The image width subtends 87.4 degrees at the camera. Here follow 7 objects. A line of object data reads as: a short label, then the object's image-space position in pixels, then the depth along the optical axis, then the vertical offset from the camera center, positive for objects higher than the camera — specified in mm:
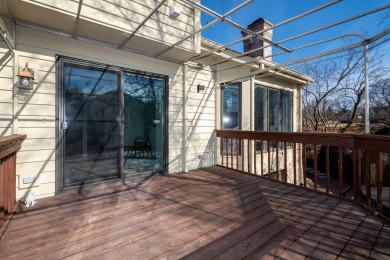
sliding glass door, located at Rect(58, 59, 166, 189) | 3000 +139
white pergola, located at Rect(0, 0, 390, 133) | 2119 +1279
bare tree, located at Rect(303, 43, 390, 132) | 9672 +2201
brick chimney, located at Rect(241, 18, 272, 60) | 5938 +2749
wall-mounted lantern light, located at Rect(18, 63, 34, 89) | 2553 +698
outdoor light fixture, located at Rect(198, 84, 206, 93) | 4493 +959
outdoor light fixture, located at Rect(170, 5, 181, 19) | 2926 +1730
